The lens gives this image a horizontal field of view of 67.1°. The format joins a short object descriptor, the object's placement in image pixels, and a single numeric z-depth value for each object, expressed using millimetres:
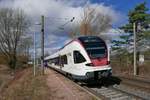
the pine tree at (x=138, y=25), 16259
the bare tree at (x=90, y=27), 19520
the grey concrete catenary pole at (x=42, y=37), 13400
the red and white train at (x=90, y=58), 7039
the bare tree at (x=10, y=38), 24602
